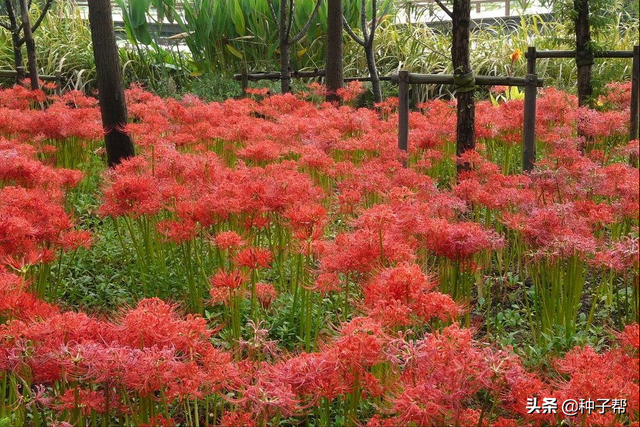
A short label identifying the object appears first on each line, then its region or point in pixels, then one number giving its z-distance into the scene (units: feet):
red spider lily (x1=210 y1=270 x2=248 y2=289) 10.00
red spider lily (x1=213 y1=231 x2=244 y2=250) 11.57
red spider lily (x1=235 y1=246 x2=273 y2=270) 10.75
